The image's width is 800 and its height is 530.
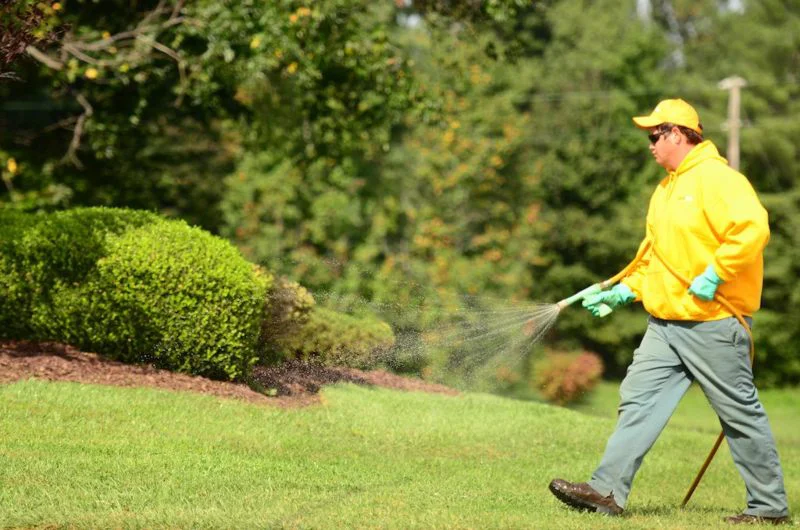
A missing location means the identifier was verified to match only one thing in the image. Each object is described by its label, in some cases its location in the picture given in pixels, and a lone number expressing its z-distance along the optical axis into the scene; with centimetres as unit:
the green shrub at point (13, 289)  1930
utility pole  6178
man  1280
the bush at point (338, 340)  1942
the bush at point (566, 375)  4553
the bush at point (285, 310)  2023
